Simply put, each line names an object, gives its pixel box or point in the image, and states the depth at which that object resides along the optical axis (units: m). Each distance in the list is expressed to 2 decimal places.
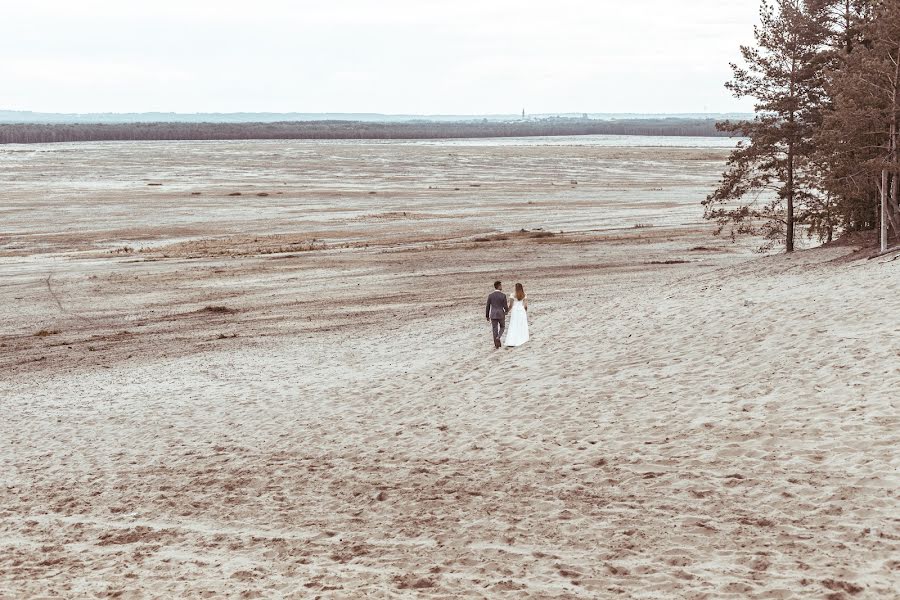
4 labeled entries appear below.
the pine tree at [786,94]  33.72
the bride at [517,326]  22.06
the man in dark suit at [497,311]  21.95
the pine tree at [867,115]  26.45
